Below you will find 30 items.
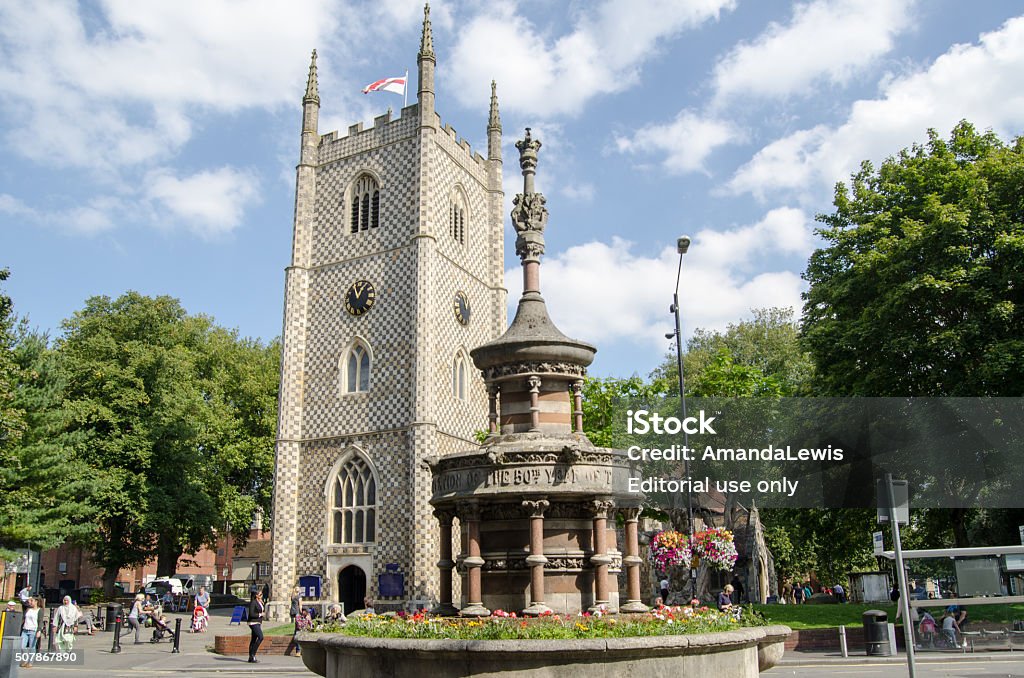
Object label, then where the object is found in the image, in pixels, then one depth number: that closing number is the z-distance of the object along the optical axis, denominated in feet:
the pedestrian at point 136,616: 91.57
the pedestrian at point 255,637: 73.26
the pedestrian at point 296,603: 112.37
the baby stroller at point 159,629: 90.89
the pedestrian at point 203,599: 114.30
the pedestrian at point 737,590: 124.77
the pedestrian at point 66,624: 79.87
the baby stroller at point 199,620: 105.81
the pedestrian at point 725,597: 67.45
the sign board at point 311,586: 121.90
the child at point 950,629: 70.79
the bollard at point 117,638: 81.84
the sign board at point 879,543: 37.60
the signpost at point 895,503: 32.27
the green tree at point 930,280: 82.07
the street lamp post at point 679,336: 83.56
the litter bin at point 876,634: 69.05
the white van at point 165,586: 146.20
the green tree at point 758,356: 124.57
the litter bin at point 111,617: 105.39
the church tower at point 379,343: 120.88
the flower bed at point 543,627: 32.65
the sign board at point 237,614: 100.48
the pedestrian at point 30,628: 71.56
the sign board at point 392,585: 115.34
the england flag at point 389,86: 135.90
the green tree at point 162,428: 138.72
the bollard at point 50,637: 81.91
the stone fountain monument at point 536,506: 43.09
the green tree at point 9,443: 81.41
